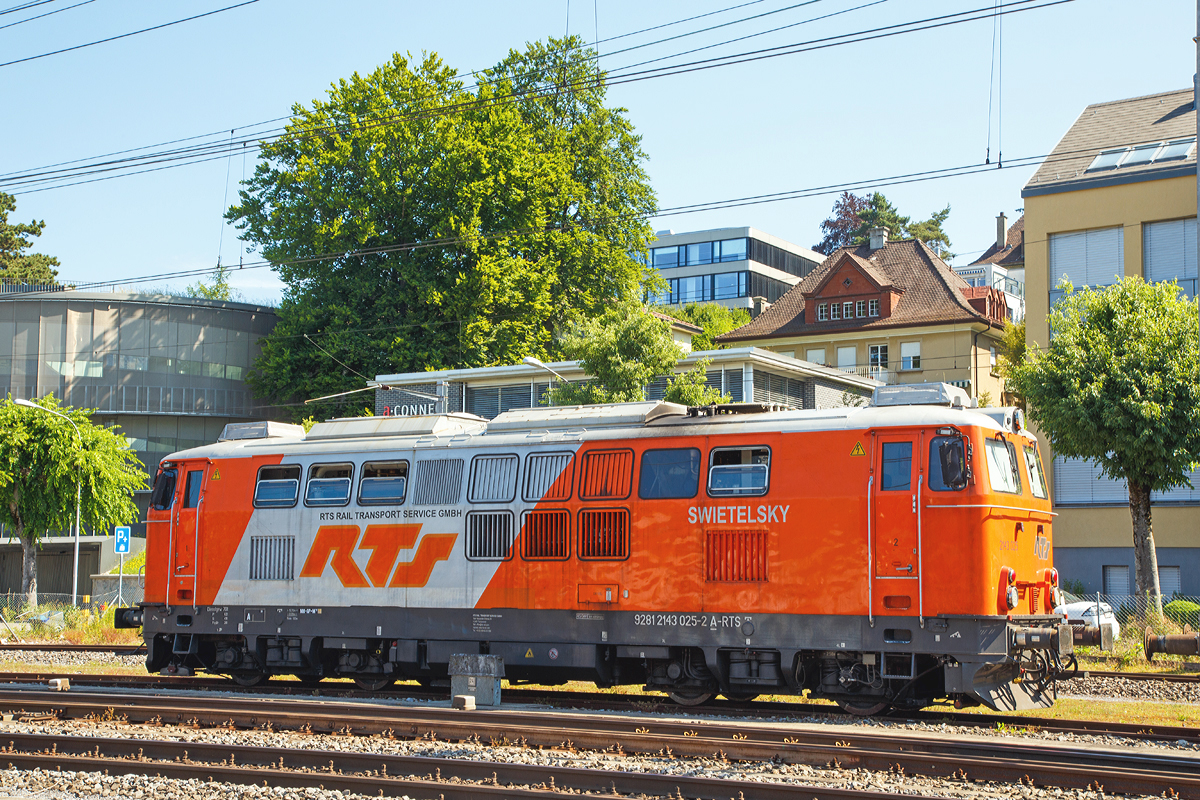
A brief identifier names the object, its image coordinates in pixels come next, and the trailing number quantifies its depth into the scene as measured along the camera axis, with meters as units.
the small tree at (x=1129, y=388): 25.66
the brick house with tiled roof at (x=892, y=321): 55.28
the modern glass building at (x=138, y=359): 49.75
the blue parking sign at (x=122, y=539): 31.59
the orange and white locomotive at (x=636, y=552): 13.99
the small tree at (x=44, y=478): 37.97
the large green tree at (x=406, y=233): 44.19
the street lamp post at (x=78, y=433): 34.11
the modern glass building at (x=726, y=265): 86.25
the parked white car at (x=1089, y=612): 22.00
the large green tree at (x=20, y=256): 70.56
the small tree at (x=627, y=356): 30.05
